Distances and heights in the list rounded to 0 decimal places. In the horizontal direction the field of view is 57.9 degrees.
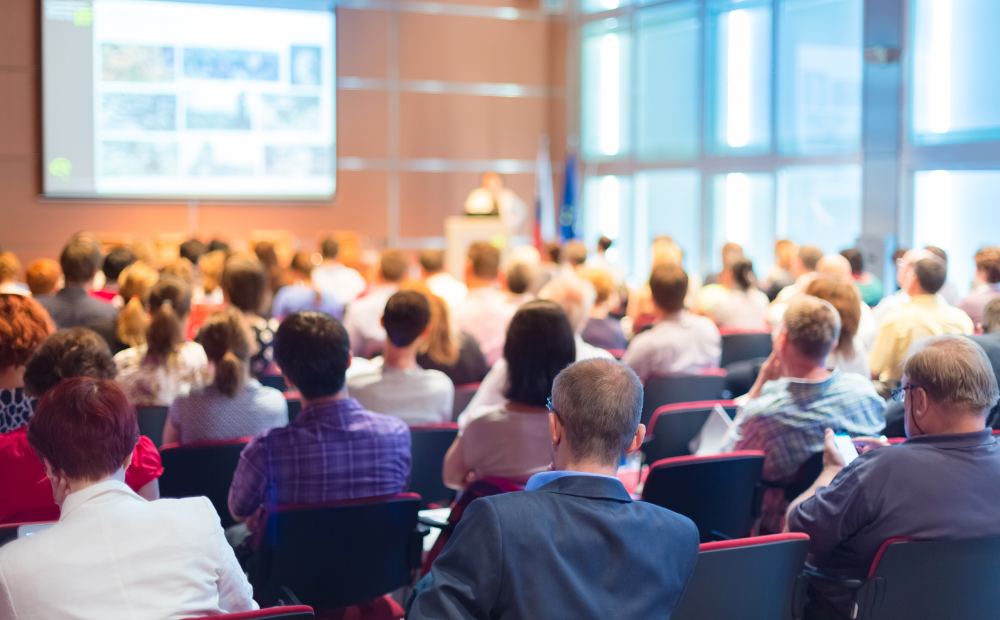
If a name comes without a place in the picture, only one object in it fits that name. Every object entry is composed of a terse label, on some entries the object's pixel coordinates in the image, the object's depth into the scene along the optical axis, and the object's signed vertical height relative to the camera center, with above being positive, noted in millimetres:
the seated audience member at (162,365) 3768 -488
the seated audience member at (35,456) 2465 -555
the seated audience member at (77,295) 5113 -264
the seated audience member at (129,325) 4370 -379
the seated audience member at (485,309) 5613 -356
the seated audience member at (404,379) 3771 -539
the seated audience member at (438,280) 6934 -222
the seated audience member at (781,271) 7508 -149
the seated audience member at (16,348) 2896 -326
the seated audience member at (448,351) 4691 -525
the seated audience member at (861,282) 6969 -212
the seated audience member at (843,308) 3734 -223
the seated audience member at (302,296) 6414 -329
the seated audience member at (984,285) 5219 -172
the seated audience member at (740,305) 6516 -370
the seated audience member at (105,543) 1622 -546
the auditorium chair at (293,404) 4051 -686
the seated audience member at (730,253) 6582 +5
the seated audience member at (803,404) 3086 -515
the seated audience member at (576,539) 1529 -502
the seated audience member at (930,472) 2205 -535
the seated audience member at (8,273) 5512 -149
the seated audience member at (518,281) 5854 -188
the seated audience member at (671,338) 4742 -453
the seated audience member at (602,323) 5828 -454
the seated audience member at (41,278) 5438 -175
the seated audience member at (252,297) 4625 -240
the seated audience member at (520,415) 2904 -529
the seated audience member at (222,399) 3301 -550
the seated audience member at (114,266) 6257 -114
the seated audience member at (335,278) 7934 -240
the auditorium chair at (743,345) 6012 -606
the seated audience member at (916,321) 4570 -337
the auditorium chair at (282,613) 1680 -682
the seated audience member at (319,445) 2713 -591
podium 10812 +215
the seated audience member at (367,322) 6023 -473
